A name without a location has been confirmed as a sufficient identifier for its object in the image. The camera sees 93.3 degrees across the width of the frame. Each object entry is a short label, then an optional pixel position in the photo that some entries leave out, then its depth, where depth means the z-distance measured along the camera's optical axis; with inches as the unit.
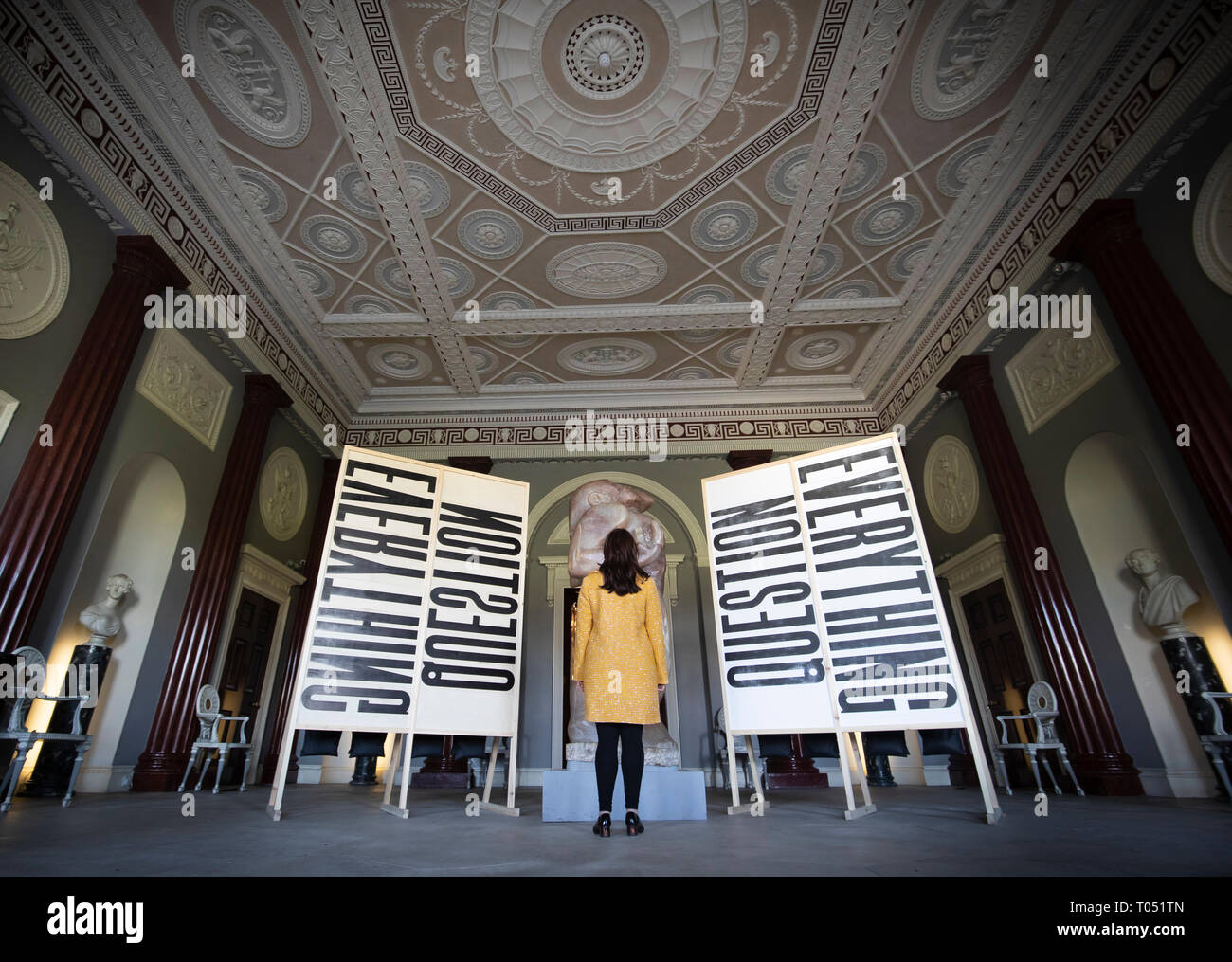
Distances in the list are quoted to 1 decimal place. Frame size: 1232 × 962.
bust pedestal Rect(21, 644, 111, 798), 166.4
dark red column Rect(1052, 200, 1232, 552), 151.4
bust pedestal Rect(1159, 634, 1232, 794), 163.8
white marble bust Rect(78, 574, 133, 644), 188.7
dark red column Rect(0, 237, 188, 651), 148.2
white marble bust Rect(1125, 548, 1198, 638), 174.1
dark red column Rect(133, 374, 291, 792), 201.5
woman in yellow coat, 99.6
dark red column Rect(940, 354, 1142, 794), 187.6
